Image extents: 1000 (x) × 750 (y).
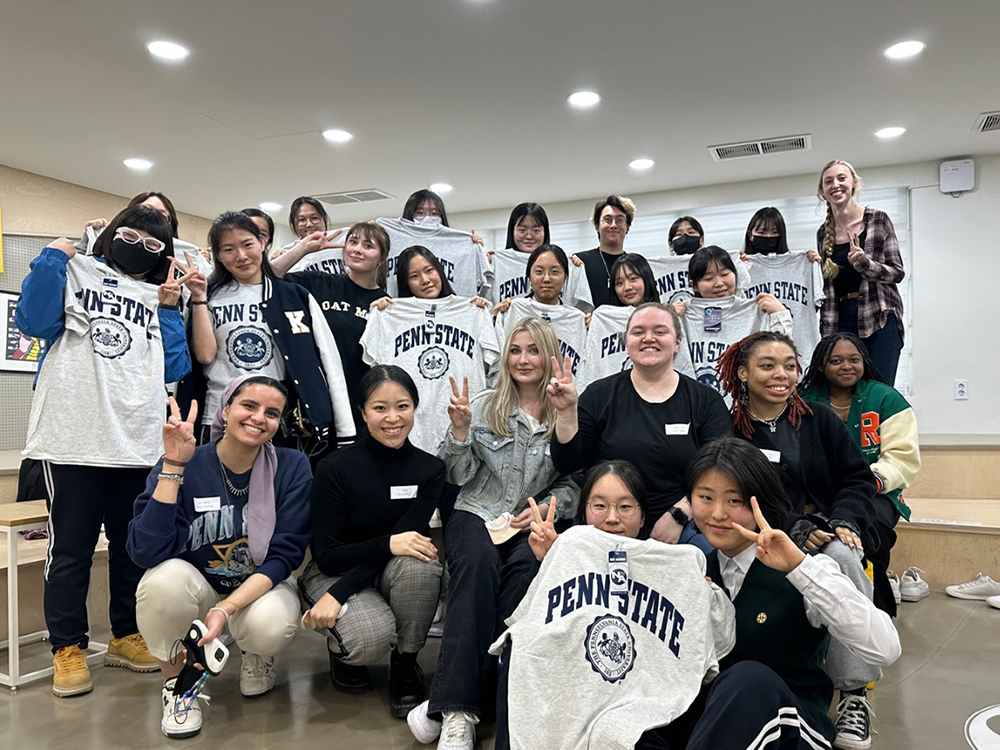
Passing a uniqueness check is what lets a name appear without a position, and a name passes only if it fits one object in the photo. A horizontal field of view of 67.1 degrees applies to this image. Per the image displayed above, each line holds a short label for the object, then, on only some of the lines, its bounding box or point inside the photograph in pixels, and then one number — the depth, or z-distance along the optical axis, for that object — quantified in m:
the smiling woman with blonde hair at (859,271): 3.79
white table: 2.70
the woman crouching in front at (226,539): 2.33
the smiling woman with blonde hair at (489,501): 2.19
